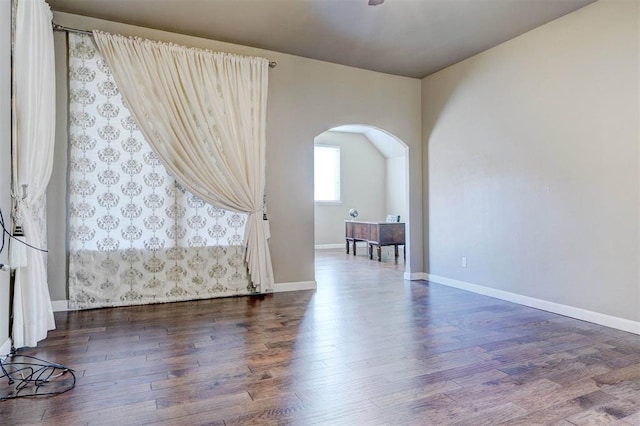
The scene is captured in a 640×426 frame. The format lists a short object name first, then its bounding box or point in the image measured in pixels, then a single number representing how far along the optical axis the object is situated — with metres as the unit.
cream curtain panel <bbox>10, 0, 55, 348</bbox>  2.74
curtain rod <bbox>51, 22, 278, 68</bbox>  3.63
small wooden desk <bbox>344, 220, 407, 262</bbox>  7.45
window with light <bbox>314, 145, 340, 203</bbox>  9.85
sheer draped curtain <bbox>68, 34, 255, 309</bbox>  3.75
